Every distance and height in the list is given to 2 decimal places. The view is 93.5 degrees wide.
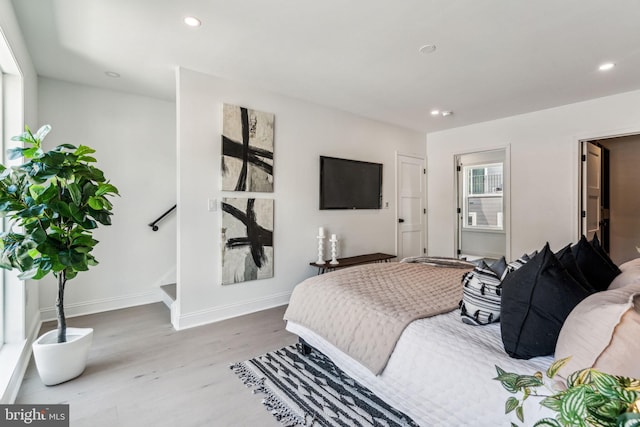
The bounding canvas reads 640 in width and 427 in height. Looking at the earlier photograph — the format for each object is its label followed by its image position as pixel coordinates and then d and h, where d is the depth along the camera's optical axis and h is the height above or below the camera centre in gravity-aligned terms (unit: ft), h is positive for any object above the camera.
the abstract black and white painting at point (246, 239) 10.31 -0.98
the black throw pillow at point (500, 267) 5.74 -1.12
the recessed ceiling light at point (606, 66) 9.16 +4.46
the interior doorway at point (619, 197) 15.51 +0.68
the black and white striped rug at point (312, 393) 5.38 -3.68
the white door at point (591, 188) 12.73 +0.99
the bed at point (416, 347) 3.88 -2.16
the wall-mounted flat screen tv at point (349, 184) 13.01 +1.27
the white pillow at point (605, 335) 2.91 -1.30
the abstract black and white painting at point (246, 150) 10.30 +2.22
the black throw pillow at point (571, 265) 4.48 -0.86
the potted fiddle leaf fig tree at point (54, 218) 5.69 -0.12
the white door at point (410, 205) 16.37 +0.34
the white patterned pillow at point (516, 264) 5.20 -0.95
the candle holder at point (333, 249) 12.40 -1.59
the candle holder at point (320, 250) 12.43 -1.62
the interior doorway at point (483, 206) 19.75 +0.32
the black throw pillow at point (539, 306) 3.86 -1.26
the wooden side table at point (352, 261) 11.99 -2.13
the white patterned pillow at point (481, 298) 4.93 -1.47
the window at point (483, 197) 20.06 +0.98
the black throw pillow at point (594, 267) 5.27 -1.02
